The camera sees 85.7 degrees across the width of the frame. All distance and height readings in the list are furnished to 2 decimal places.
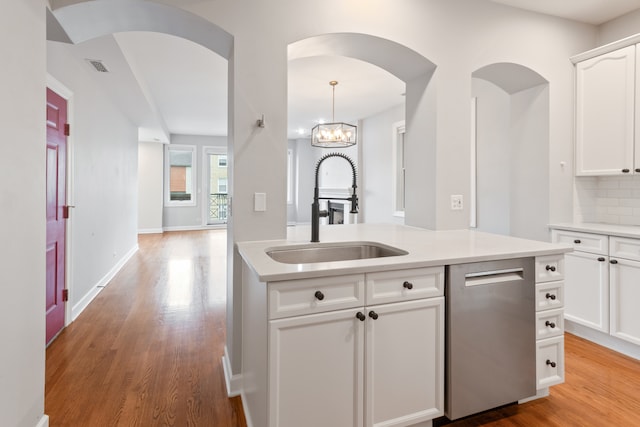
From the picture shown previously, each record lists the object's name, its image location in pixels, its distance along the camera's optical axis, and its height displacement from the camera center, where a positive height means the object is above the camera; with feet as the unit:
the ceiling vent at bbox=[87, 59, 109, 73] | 11.30 +4.95
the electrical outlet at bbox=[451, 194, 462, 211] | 8.65 +0.26
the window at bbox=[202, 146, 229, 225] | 32.14 +2.58
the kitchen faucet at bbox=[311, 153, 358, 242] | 6.77 -0.13
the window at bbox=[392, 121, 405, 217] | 20.12 +2.47
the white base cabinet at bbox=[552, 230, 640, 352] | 8.17 -1.80
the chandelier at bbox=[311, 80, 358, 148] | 16.75 +3.79
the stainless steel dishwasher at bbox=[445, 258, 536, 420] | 5.51 -2.06
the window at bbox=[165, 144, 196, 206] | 31.24 +3.12
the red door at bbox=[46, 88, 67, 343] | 9.30 +0.06
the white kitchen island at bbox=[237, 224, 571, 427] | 4.48 -1.79
